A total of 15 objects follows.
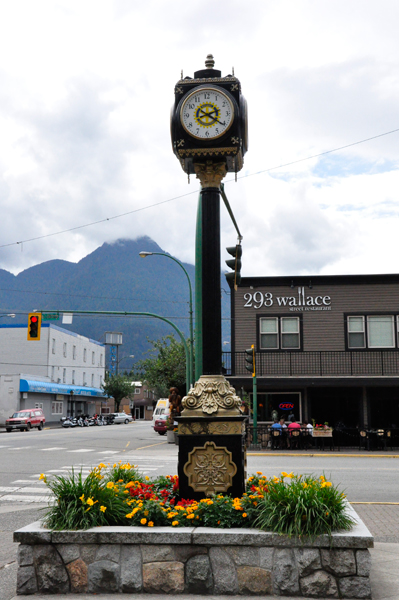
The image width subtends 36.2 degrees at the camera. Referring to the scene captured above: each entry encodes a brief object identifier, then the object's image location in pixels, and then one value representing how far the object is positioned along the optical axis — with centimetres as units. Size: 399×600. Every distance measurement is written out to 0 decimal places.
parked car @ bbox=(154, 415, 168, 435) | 3953
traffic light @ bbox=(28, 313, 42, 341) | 2742
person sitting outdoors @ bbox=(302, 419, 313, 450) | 2517
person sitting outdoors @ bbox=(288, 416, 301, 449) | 2460
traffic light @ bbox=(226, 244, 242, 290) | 1020
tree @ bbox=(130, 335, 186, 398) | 4147
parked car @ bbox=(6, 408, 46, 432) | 4700
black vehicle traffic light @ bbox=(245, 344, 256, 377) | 2289
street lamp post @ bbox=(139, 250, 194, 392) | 2809
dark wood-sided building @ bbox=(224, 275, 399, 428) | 2792
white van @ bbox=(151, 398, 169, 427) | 4416
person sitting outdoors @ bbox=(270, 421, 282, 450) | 2478
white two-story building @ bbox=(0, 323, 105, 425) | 5791
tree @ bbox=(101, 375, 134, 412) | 9100
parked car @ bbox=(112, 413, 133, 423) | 7945
